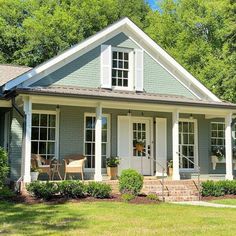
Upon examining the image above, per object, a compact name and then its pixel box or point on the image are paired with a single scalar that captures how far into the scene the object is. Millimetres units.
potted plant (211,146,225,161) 18453
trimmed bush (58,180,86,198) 12672
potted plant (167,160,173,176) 17031
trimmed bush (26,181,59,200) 12367
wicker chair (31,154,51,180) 14328
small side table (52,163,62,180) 14989
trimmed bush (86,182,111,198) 12906
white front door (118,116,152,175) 16641
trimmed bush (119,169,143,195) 13195
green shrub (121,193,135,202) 12594
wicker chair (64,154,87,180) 14570
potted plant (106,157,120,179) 15681
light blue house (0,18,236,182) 14805
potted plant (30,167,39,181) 13801
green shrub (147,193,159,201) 12982
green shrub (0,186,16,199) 12625
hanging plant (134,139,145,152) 16953
